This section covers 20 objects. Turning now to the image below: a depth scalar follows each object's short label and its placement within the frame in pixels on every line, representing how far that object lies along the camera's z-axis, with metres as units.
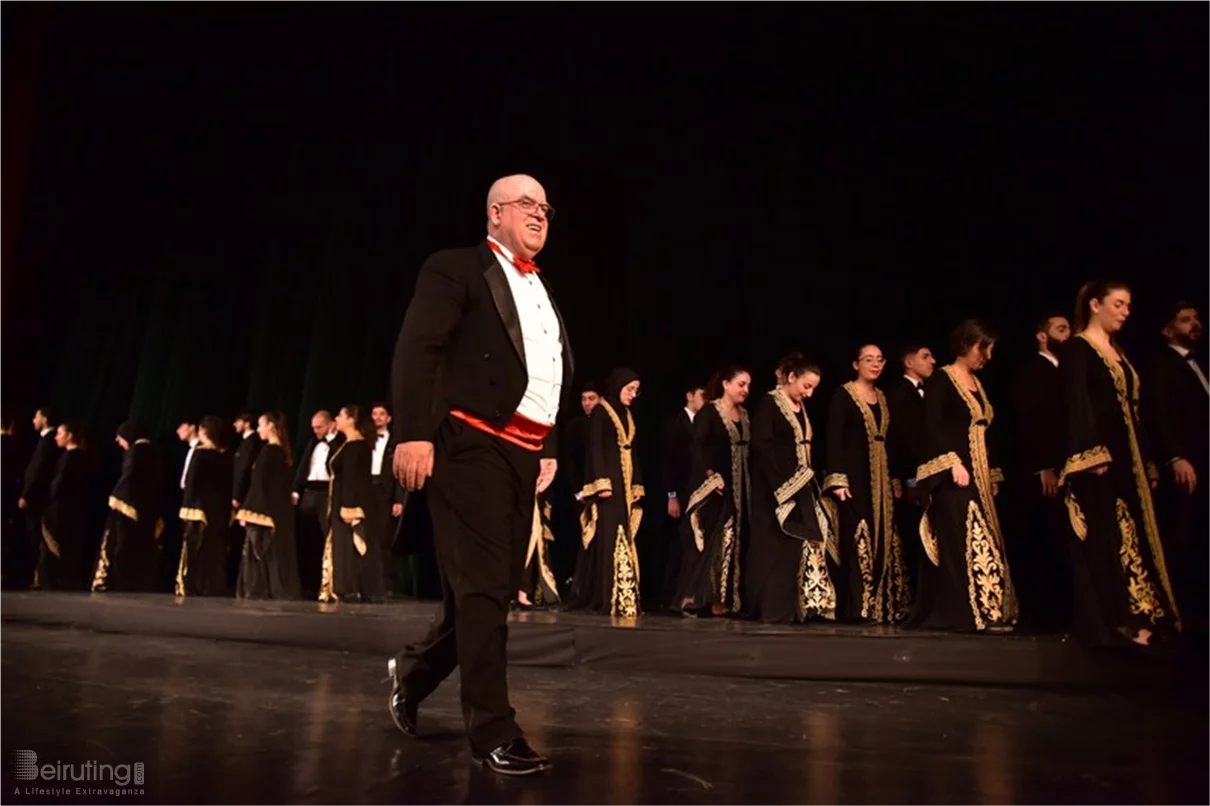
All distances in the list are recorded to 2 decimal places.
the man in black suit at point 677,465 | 6.77
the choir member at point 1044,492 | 4.78
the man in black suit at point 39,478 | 8.70
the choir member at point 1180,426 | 4.19
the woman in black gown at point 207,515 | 7.75
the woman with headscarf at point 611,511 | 5.77
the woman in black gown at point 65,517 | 8.45
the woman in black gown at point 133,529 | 7.84
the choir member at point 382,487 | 7.27
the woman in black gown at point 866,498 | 5.20
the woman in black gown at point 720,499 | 5.81
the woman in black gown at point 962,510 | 4.13
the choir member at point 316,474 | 7.62
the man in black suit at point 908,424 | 5.12
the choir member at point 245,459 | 7.79
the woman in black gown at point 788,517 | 4.87
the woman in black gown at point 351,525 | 7.03
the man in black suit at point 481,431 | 2.20
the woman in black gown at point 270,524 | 7.21
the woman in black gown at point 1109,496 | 3.72
